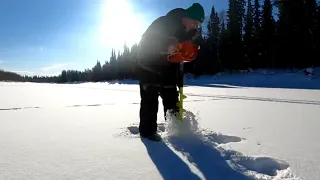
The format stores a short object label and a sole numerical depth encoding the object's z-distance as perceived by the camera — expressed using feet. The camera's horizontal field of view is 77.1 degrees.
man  6.58
